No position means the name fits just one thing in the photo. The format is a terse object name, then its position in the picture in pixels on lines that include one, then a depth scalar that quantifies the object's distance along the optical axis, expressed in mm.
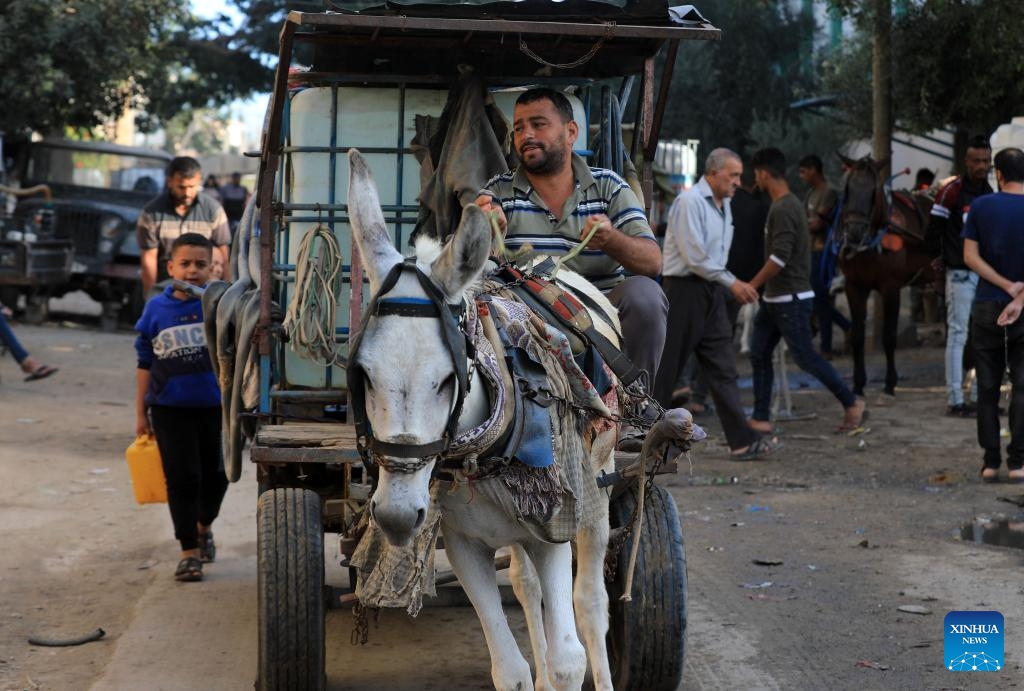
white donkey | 3414
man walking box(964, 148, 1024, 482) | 8789
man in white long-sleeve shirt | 9695
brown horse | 13148
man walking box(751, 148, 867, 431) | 10438
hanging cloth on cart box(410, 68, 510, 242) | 5434
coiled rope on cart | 5406
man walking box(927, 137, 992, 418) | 11039
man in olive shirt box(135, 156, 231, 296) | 9922
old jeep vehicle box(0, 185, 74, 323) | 16922
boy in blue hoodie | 6766
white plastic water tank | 5883
